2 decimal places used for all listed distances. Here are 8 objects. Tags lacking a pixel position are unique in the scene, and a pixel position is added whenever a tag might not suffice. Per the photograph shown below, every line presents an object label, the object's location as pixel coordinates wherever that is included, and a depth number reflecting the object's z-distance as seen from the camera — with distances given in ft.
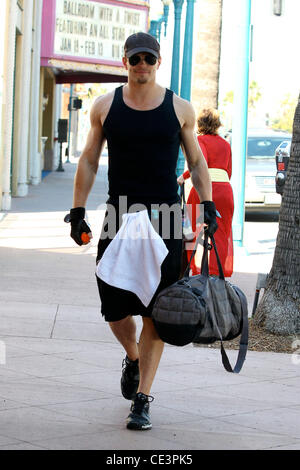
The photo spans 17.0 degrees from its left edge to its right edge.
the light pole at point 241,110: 49.42
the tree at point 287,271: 27.81
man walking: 17.90
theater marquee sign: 93.09
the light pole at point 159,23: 94.68
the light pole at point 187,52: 73.61
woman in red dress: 32.32
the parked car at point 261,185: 71.92
